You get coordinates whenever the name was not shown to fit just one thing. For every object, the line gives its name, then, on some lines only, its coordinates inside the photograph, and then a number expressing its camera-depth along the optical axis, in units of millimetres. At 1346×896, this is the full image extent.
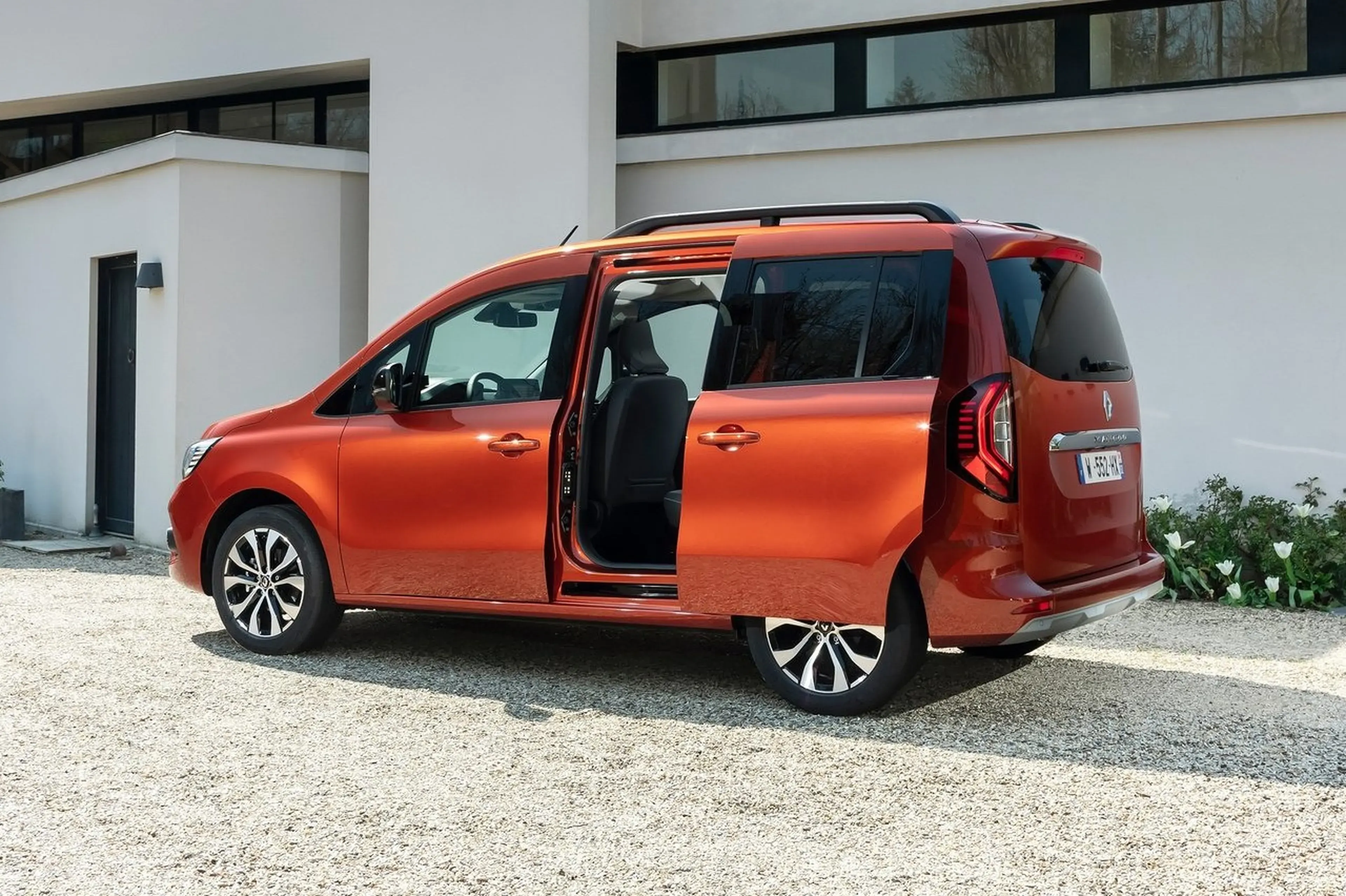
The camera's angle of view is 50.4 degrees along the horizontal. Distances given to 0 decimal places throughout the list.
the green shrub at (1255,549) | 8664
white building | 9305
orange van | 5348
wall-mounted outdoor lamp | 11492
